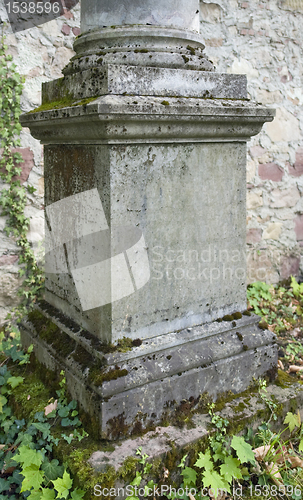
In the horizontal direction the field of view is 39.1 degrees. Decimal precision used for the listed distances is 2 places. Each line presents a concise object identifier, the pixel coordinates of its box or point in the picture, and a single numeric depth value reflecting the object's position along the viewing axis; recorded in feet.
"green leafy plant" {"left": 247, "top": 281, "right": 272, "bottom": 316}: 12.52
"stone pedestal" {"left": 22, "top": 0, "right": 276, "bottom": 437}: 5.43
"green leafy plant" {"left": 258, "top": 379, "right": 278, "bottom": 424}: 6.35
